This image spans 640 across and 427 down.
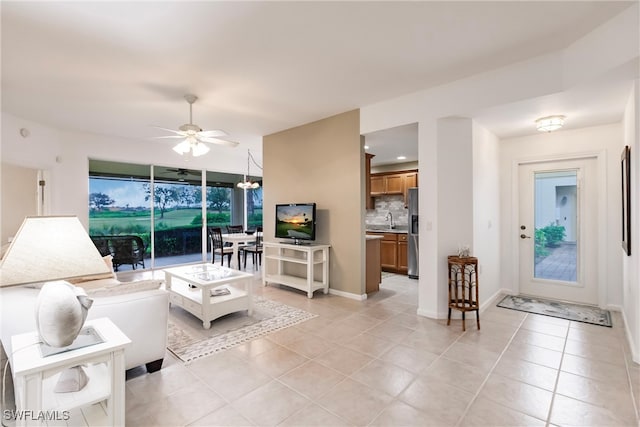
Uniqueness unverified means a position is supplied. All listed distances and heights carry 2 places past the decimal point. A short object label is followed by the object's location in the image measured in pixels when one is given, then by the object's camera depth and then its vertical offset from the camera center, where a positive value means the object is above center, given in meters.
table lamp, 1.40 -0.28
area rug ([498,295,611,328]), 3.42 -1.23
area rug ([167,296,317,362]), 2.76 -1.23
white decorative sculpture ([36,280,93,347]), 1.39 -0.47
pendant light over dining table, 7.22 +0.73
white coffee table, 3.24 -0.97
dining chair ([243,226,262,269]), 6.19 -0.72
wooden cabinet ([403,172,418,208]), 6.16 +0.68
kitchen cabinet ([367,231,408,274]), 5.95 -0.81
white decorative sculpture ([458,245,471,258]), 3.39 -0.45
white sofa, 1.82 -0.69
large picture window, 6.14 +0.20
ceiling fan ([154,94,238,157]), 3.67 +1.00
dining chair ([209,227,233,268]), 6.34 -0.63
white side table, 1.29 -0.83
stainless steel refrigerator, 5.45 -0.41
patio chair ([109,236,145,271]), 6.03 -0.73
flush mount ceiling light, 3.39 +1.04
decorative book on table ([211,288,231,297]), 3.57 -0.96
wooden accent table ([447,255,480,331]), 3.26 -0.82
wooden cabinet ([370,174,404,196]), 6.42 +0.65
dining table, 6.13 -0.53
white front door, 3.89 -0.24
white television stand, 4.37 -0.85
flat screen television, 4.57 -0.13
